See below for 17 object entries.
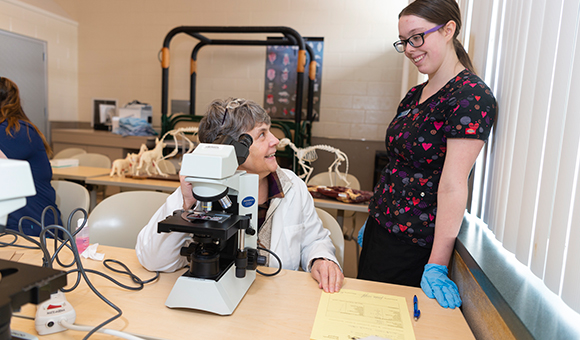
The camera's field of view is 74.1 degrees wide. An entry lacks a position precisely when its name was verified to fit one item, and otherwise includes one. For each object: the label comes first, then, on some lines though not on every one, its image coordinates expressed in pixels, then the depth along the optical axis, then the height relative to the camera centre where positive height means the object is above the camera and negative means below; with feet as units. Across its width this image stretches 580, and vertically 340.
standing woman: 3.69 -0.16
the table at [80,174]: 10.03 -1.41
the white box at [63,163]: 10.82 -1.22
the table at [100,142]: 14.99 -0.77
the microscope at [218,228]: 2.68 -0.73
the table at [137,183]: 9.53 -1.48
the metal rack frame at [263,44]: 12.60 +2.19
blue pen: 3.13 -1.40
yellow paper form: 2.86 -1.44
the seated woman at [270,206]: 3.99 -0.87
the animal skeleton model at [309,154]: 9.18 -0.50
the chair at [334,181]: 10.77 -1.28
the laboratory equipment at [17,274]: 1.70 -0.83
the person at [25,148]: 6.95 -0.56
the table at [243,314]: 2.81 -1.46
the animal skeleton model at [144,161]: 10.37 -1.01
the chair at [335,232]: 5.24 -1.34
